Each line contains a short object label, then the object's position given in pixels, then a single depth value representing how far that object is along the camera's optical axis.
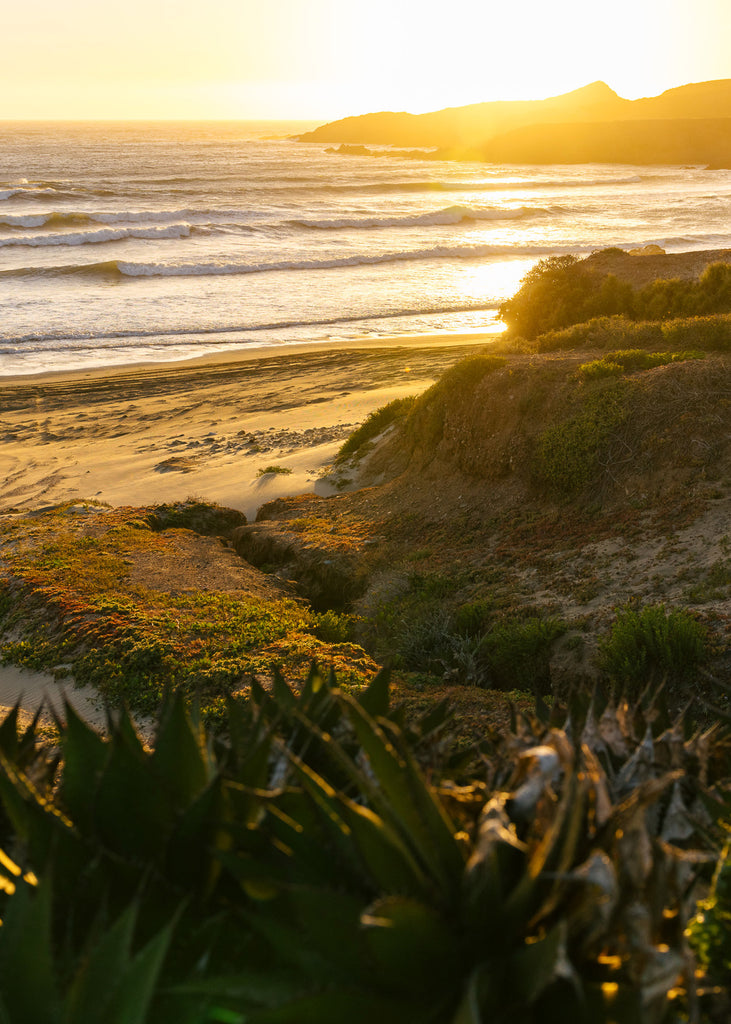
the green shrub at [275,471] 13.68
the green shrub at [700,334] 10.86
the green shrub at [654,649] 5.32
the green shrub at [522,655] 6.09
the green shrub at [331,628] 6.73
